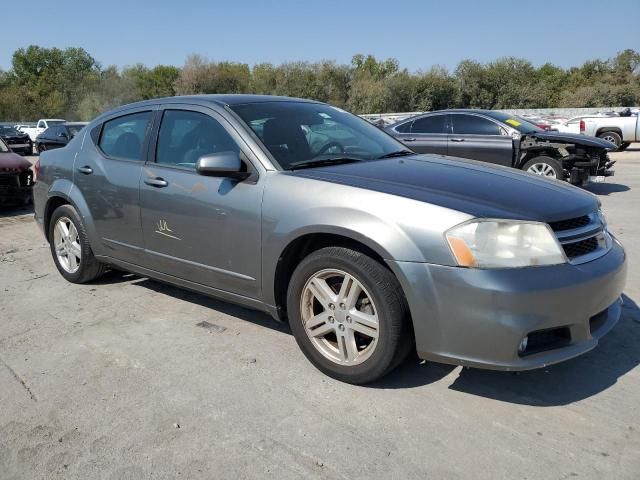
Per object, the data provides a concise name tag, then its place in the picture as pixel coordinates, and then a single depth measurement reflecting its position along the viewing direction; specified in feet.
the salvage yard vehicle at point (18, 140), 82.94
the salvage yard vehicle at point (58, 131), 67.42
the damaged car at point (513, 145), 32.04
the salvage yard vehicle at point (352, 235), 8.85
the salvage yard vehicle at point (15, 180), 30.07
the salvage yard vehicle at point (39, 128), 100.17
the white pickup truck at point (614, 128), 60.85
